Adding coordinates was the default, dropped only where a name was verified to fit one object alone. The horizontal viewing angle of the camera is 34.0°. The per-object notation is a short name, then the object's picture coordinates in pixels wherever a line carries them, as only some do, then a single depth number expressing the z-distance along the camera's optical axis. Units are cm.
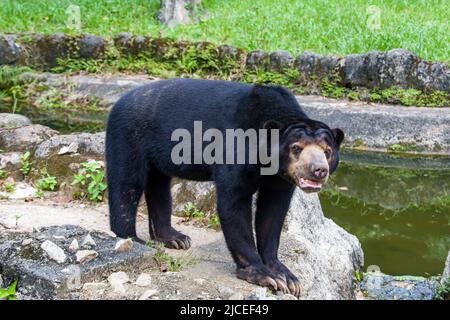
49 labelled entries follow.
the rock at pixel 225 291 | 373
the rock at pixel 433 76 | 1043
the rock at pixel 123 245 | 408
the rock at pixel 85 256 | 392
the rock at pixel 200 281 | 389
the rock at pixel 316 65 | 1099
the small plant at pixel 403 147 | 951
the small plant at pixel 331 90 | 1080
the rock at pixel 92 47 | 1241
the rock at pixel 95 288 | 372
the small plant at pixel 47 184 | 615
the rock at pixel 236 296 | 366
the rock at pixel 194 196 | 554
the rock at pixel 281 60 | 1127
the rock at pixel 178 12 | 1341
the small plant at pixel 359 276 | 538
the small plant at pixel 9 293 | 377
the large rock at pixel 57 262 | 374
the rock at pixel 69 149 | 635
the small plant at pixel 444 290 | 477
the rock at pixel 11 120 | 801
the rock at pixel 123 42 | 1238
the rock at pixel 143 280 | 380
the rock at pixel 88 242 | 410
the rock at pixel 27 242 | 406
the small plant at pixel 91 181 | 595
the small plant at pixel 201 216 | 536
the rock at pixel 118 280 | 373
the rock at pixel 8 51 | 1227
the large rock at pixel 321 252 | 450
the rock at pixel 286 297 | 378
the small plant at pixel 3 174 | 633
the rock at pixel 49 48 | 1249
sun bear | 379
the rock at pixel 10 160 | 646
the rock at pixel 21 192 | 593
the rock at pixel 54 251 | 392
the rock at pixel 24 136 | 674
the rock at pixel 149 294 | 362
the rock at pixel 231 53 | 1170
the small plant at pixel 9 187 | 606
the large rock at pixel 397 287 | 512
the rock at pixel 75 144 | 635
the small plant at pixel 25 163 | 640
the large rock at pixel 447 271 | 479
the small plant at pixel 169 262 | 416
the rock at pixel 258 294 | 367
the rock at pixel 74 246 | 403
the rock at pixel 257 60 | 1144
